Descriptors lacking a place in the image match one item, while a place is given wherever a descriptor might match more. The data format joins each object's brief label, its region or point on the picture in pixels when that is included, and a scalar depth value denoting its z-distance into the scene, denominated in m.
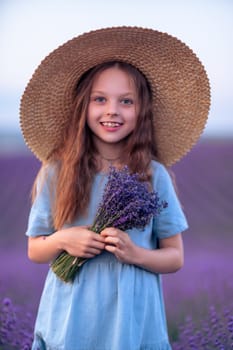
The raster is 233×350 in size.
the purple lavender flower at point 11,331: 3.73
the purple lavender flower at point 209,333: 3.57
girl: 2.96
